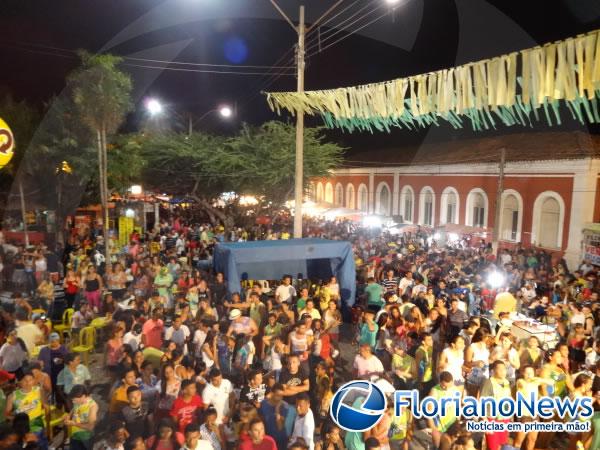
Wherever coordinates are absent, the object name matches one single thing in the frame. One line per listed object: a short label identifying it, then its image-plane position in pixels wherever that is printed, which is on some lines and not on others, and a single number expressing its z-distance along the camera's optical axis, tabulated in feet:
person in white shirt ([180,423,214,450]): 14.96
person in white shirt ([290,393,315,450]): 16.53
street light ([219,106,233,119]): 67.09
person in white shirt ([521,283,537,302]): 37.31
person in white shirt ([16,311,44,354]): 23.88
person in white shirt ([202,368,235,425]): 18.15
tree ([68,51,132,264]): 51.80
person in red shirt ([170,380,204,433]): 17.07
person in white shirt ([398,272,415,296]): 35.86
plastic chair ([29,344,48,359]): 23.11
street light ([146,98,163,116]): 76.15
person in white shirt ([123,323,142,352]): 23.36
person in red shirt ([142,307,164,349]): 23.79
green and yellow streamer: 10.77
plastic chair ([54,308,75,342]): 29.98
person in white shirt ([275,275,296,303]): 32.60
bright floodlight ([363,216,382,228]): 82.88
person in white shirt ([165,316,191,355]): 23.91
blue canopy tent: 34.24
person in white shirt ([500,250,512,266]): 53.79
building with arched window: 59.36
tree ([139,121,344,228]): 73.31
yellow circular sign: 29.99
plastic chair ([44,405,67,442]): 18.99
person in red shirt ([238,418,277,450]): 15.16
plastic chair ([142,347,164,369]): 21.67
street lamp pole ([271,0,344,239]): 37.19
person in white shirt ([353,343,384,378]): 20.12
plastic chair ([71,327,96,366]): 29.12
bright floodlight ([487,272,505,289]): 39.65
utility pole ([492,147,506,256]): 55.93
